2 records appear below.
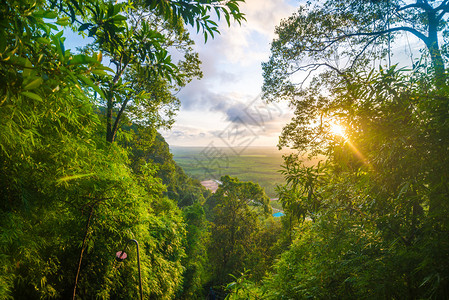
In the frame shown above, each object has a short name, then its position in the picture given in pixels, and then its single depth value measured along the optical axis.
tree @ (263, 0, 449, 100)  3.56
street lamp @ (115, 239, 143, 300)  2.60
